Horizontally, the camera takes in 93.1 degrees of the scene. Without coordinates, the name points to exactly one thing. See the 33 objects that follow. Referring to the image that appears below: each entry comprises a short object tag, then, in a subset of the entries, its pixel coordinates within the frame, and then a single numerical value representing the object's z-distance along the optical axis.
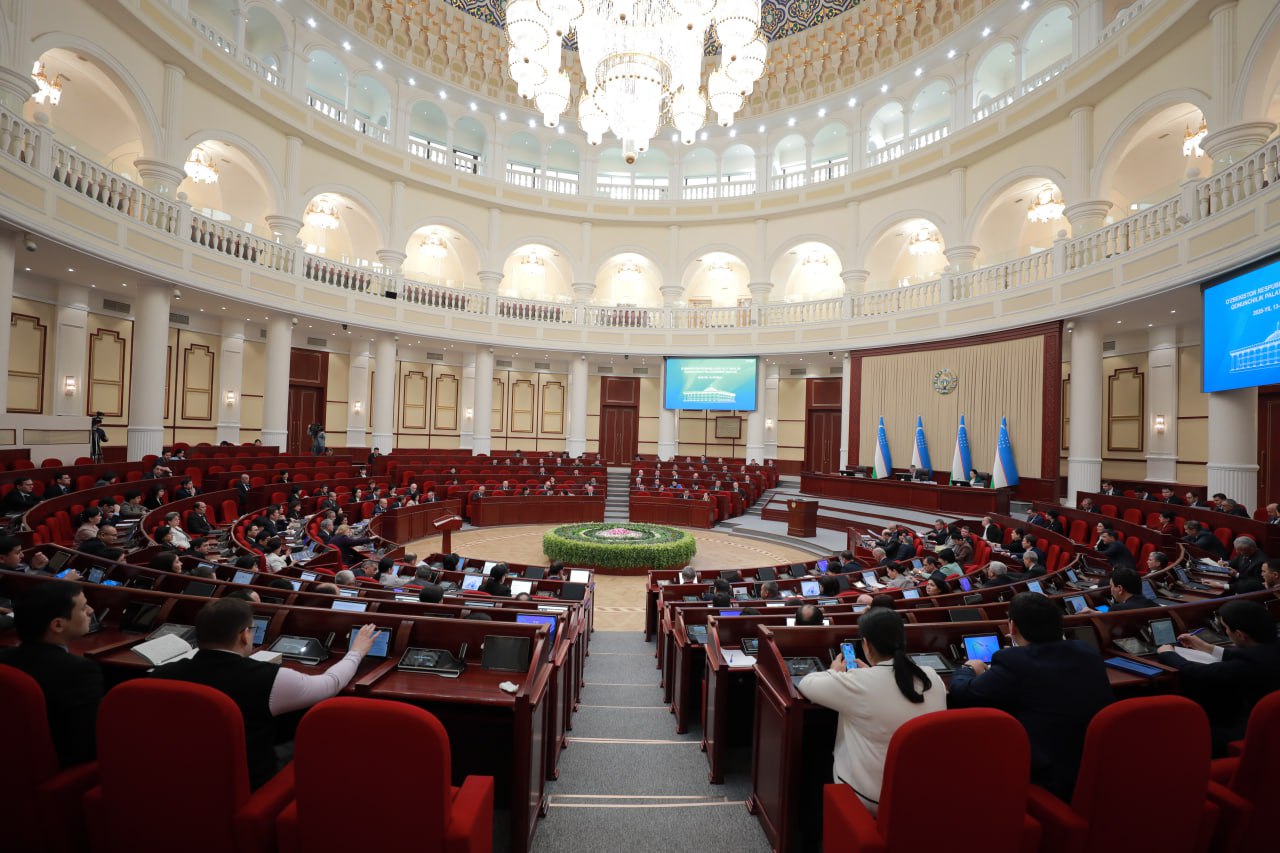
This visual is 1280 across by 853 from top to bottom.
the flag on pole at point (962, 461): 12.88
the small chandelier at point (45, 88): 10.87
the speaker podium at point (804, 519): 12.09
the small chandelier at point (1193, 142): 11.20
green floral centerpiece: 9.38
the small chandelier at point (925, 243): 16.83
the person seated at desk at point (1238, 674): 2.48
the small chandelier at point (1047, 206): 13.81
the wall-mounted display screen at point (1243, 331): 6.98
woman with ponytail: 2.04
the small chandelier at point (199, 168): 13.60
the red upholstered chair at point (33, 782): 1.83
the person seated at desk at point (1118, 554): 5.90
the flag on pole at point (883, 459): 14.58
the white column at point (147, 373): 10.60
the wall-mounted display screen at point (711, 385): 17.48
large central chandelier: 7.67
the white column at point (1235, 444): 8.19
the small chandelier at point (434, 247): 19.20
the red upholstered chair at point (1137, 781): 1.78
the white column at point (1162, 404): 11.83
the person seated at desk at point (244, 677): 2.00
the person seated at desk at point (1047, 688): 2.03
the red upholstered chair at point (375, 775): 1.64
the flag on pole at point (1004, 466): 11.93
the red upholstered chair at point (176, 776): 1.72
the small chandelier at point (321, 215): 16.31
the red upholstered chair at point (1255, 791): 1.94
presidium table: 11.13
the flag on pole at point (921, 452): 13.98
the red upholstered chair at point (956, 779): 1.68
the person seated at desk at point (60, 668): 1.98
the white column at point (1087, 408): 10.83
